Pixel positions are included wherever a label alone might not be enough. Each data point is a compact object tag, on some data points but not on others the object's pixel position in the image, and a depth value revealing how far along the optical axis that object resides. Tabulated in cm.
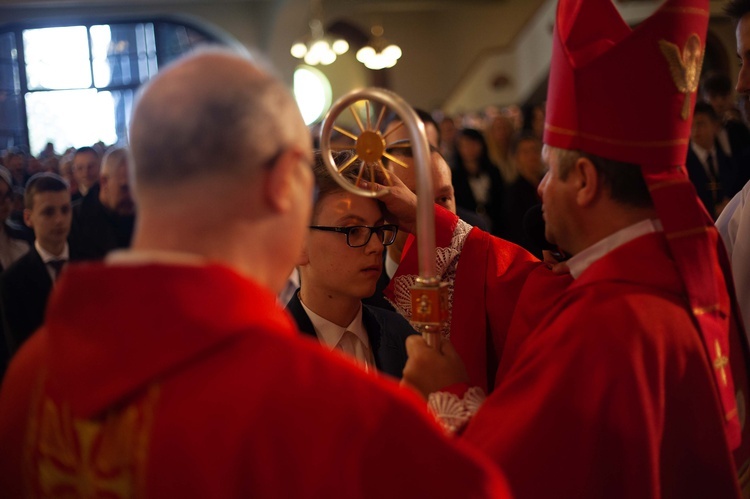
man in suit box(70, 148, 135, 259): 371
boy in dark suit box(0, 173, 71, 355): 397
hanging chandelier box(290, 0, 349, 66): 1416
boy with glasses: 262
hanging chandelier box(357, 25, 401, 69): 1315
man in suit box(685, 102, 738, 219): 555
